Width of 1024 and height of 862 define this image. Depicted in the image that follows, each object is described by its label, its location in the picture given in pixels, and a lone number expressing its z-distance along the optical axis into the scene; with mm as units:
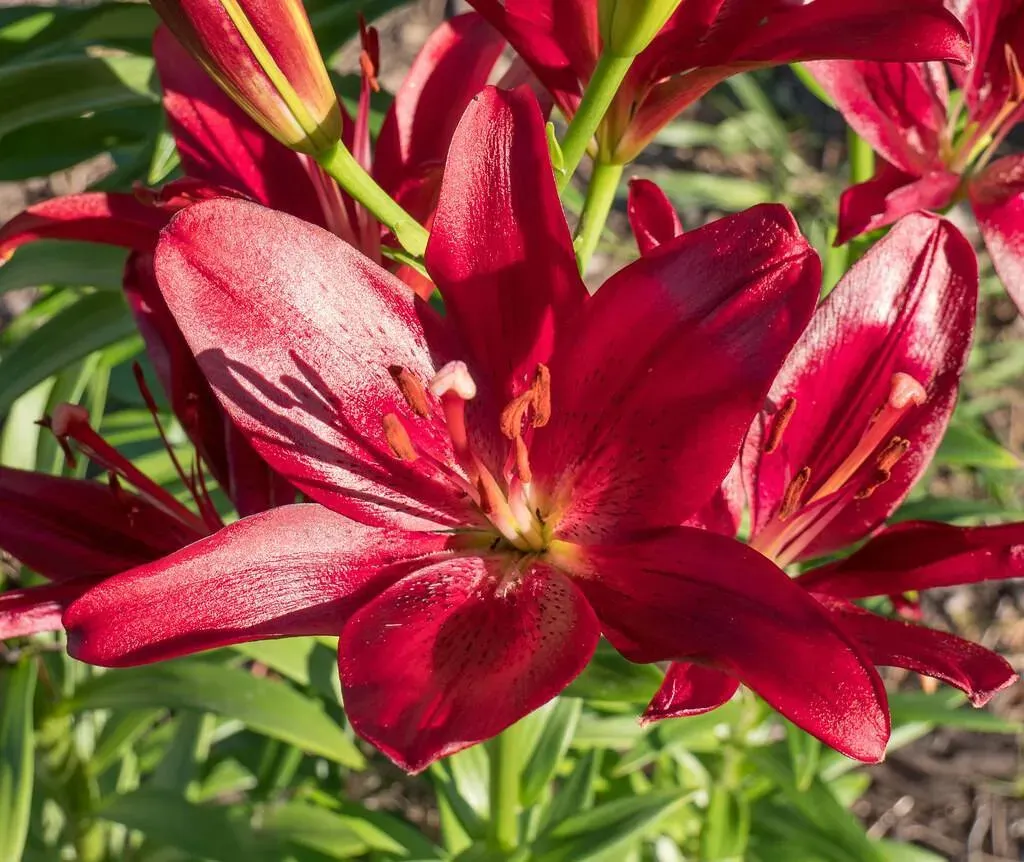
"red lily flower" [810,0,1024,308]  457
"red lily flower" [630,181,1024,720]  411
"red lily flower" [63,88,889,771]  375
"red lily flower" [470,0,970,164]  376
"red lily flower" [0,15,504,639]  425
